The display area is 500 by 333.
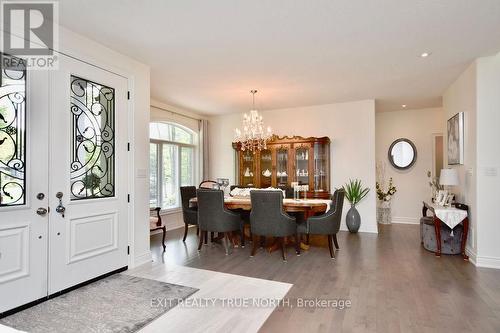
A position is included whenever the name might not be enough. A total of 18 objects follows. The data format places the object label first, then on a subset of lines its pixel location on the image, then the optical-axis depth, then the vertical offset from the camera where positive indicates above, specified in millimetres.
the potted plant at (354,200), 5441 -666
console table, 3715 -719
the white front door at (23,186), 2289 -172
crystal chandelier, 4672 +659
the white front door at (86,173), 2660 -75
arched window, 5762 +117
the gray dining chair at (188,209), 4664 -747
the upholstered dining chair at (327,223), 3855 -794
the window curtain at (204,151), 6855 +397
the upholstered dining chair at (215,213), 4012 -695
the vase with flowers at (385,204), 6473 -885
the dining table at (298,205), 3951 -573
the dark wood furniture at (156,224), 4162 -896
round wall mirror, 6512 +318
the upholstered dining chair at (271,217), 3718 -689
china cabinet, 5805 +42
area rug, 2145 -1254
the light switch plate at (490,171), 3467 -49
